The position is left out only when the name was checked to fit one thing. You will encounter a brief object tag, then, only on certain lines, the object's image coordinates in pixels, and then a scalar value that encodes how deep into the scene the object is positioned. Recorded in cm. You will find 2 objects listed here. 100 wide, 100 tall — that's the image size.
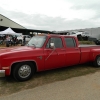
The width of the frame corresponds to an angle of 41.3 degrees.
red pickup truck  448
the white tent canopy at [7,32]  2004
